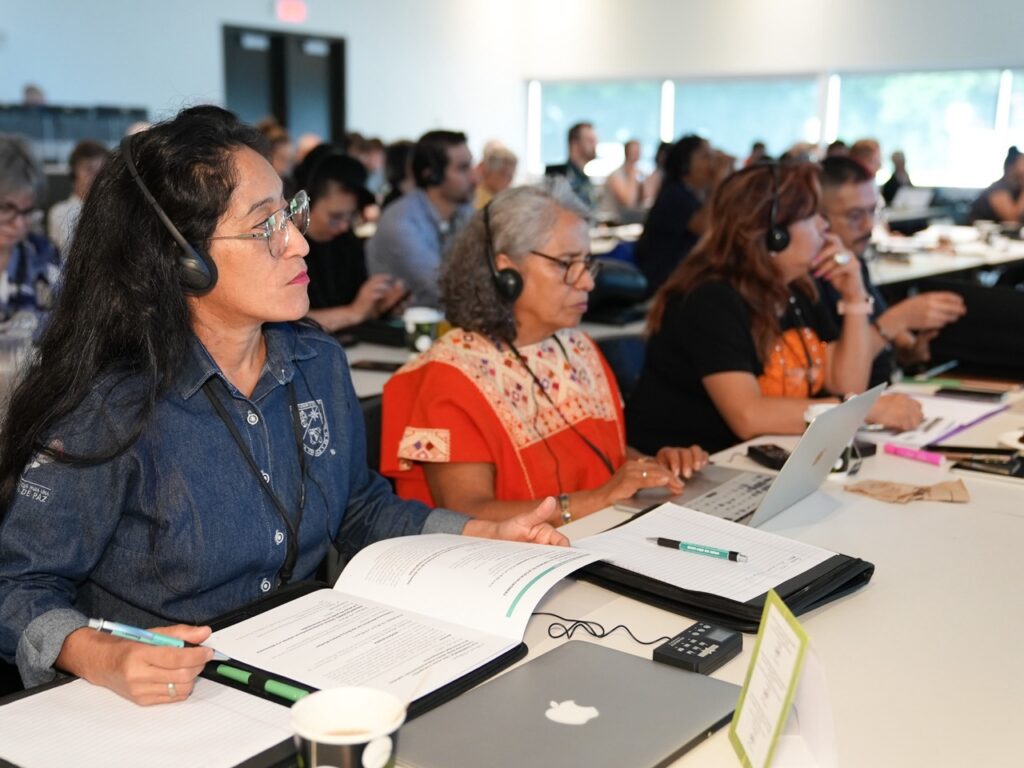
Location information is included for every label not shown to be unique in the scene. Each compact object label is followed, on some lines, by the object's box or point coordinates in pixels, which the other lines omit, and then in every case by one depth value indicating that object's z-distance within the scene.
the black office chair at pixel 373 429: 2.36
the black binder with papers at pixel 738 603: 1.38
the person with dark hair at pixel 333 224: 4.34
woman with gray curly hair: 2.11
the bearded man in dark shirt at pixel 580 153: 9.12
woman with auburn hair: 2.46
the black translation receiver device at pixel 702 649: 1.25
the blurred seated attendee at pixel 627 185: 9.99
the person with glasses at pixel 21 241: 3.23
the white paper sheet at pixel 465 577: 1.33
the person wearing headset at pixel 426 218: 4.64
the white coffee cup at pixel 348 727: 0.80
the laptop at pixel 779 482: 1.75
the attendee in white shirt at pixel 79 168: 5.44
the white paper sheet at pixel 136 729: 1.04
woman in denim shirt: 1.35
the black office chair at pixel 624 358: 3.06
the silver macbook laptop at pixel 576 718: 1.05
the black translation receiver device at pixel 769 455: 2.15
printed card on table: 0.93
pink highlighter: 2.19
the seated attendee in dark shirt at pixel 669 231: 5.88
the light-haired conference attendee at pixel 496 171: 7.15
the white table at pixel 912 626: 1.13
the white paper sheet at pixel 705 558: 1.47
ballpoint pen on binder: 1.56
